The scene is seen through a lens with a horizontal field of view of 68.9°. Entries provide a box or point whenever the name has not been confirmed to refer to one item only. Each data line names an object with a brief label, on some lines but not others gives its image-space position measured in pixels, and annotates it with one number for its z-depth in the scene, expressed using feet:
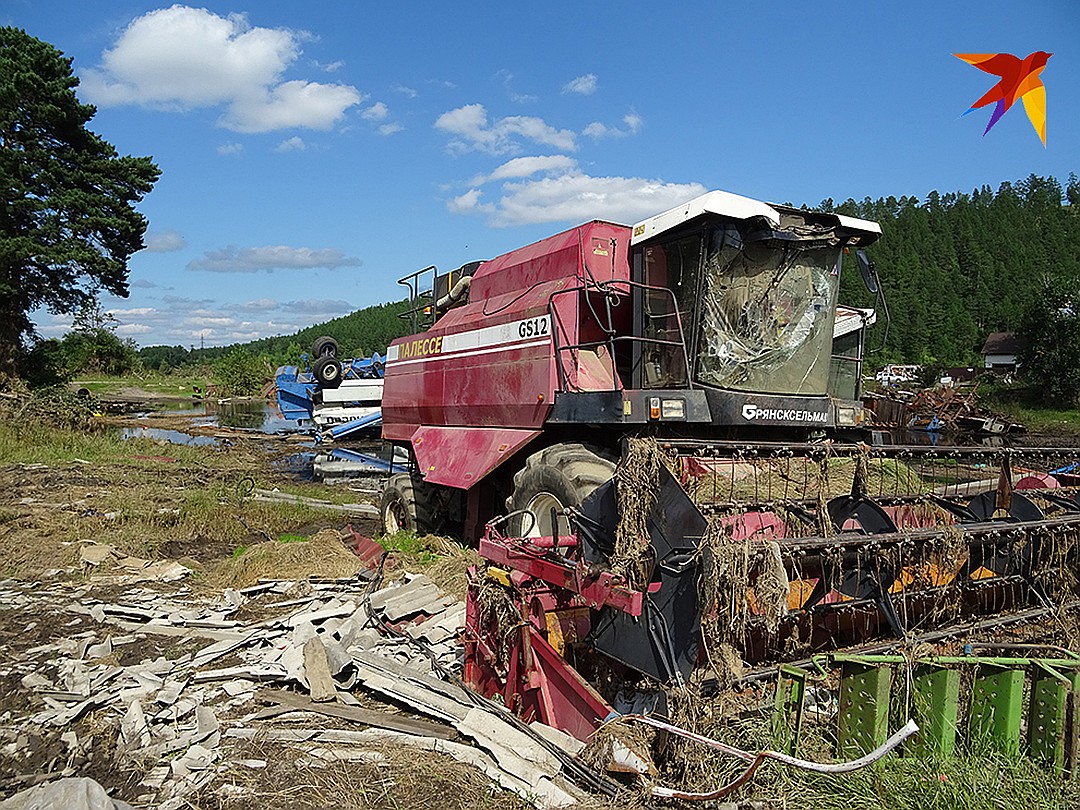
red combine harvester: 11.89
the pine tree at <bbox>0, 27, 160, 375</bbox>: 83.51
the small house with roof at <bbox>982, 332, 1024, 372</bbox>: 209.87
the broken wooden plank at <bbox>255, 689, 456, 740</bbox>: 13.14
